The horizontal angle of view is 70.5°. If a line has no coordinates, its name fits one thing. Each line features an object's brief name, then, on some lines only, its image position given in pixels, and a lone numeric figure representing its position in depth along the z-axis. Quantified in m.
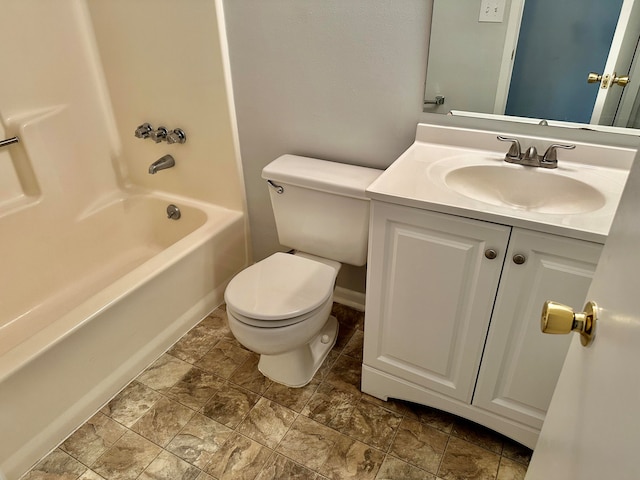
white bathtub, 1.43
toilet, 1.54
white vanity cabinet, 1.17
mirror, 1.31
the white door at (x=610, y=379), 0.48
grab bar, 1.84
